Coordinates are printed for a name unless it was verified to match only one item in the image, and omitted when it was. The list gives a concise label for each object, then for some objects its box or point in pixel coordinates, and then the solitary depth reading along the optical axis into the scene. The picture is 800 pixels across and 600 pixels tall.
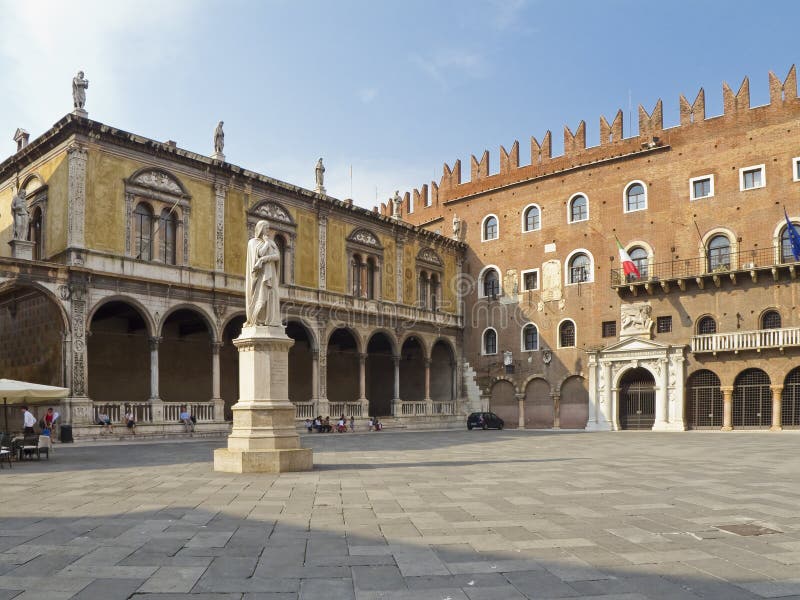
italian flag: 30.92
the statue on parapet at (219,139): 26.56
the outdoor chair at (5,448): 13.54
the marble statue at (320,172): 30.53
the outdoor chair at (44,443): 15.80
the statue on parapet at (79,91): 22.30
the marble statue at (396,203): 36.00
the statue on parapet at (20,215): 21.81
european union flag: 26.72
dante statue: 12.43
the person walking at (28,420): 16.40
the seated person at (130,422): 21.88
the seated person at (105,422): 21.38
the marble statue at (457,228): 37.97
